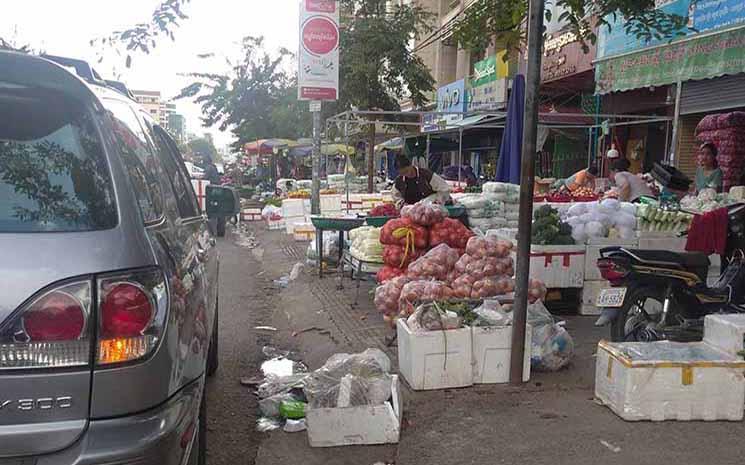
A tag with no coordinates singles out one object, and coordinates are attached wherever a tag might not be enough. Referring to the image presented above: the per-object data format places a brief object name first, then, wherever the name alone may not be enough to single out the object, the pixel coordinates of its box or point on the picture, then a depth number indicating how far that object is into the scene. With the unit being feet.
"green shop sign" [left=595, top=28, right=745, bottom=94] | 28.48
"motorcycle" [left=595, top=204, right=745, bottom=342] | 16.67
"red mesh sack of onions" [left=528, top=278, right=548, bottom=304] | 19.70
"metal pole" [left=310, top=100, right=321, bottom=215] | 38.17
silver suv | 6.31
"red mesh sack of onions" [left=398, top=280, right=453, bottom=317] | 19.04
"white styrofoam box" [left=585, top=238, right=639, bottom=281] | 22.72
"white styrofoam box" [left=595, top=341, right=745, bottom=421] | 13.41
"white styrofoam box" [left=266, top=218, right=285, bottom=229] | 55.26
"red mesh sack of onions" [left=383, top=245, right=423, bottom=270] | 23.45
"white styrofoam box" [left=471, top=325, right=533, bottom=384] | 15.80
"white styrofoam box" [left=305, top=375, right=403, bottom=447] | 12.77
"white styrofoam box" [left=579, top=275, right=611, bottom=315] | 22.90
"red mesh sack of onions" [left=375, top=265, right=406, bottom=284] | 23.09
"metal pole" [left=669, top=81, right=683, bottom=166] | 31.65
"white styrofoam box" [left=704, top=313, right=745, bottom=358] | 13.84
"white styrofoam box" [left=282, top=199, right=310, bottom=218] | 50.85
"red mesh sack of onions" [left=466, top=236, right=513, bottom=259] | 20.52
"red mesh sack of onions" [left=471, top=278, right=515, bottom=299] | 19.71
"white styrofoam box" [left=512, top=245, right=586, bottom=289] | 22.43
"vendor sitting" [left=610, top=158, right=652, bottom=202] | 31.14
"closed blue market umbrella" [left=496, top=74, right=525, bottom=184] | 24.12
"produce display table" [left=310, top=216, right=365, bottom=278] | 28.37
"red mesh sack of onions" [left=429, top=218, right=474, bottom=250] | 24.09
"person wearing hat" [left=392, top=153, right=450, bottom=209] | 29.78
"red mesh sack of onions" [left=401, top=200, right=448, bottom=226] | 24.08
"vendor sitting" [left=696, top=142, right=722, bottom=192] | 28.73
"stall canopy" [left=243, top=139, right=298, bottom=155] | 87.92
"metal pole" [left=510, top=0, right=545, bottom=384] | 14.42
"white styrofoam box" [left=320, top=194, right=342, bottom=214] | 46.55
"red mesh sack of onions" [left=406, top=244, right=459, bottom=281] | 21.15
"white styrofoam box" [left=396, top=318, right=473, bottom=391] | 15.35
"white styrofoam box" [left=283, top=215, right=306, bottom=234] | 49.59
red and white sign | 33.91
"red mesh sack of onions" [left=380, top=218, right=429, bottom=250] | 23.71
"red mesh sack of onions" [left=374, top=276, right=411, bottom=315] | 20.39
